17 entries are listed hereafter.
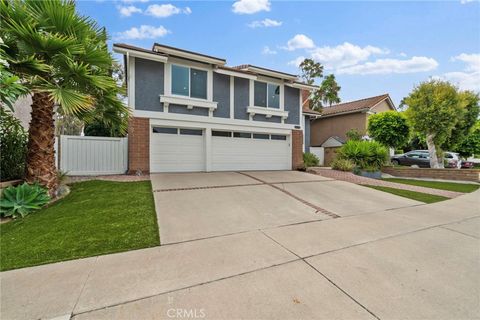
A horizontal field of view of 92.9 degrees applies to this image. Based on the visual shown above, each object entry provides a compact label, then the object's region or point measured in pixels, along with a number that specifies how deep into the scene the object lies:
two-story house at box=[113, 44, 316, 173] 9.86
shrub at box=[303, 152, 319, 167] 15.88
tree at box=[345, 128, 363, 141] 18.25
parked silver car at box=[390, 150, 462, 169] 18.02
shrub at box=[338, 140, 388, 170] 13.29
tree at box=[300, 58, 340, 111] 30.83
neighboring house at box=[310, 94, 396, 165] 19.47
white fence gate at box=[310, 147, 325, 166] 17.66
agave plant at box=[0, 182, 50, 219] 4.75
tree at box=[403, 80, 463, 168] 12.88
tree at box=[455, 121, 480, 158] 19.84
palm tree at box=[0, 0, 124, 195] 4.80
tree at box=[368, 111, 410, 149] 15.59
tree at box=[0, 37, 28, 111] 3.29
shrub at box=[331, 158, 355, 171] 13.01
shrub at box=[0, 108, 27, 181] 6.06
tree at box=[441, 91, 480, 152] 14.19
